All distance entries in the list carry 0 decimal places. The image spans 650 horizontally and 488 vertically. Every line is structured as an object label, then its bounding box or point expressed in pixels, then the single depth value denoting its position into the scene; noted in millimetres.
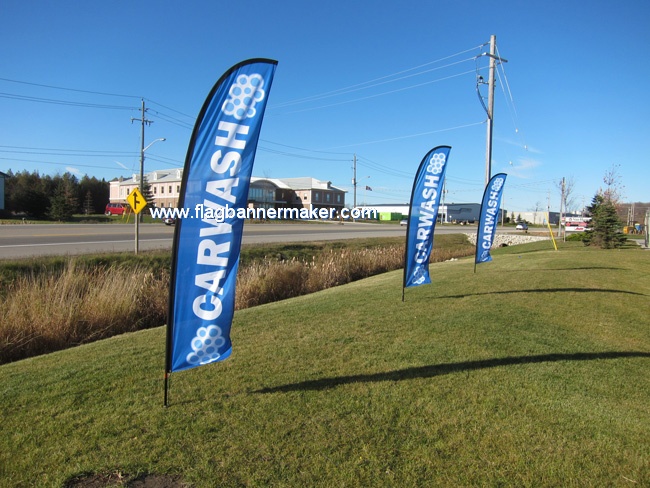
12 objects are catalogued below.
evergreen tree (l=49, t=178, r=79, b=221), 49594
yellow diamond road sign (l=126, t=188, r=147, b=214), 18734
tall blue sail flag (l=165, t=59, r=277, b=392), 4004
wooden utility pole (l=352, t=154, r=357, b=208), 74688
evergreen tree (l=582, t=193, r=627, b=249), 25141
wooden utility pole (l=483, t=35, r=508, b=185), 23500
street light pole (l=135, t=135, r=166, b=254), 37425
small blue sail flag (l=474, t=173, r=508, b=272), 13055
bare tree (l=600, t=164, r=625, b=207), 43438
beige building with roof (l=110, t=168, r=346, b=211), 82500
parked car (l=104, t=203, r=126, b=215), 73062
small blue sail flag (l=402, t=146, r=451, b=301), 9203
